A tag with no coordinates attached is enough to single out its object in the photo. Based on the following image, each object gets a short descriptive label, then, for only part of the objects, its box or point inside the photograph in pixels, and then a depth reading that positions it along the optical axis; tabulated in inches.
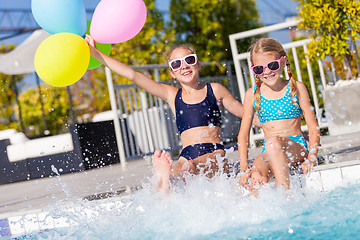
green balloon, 139.4
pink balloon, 129.8
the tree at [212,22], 424.2
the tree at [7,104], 711.1
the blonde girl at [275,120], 115.6
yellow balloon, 120.7
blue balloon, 130.2
